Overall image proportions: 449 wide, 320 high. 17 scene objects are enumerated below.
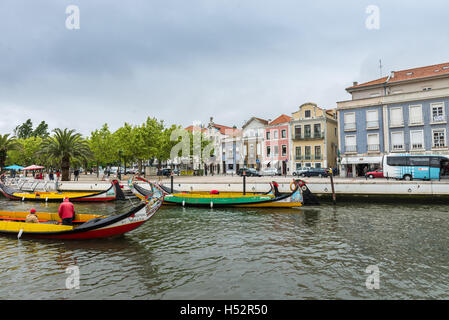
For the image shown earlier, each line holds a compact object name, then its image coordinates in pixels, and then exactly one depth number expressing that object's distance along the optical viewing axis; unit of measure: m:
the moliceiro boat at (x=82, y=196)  25.56
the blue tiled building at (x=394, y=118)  38.31
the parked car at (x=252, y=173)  49.13
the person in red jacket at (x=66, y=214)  11.71
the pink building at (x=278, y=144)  57.62
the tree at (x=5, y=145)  43.50
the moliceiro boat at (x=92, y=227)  11.19
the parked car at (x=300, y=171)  44.58
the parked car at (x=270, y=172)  49.00
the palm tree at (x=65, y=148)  37.71
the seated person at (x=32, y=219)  12.02
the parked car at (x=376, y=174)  35.06
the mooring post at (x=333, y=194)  23.28
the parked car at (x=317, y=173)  41.81
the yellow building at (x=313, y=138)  52.50
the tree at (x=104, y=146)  53.74
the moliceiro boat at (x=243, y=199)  19.92
